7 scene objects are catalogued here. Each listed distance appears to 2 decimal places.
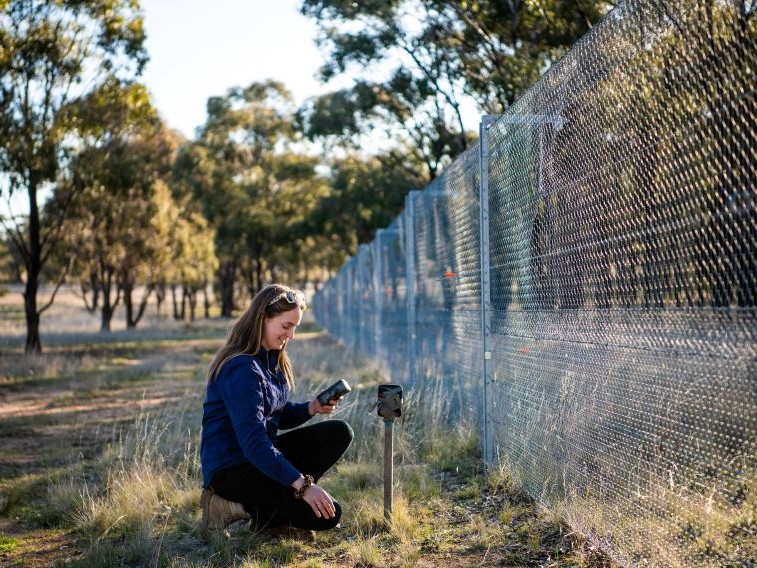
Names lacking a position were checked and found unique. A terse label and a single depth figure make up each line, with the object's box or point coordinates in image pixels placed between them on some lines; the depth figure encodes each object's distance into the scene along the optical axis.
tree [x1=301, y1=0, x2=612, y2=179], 13.10
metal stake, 5.16
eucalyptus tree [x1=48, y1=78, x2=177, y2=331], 18.86
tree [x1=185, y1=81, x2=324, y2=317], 48.00
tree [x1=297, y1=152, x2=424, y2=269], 29.69
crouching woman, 4.64
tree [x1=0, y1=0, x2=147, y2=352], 17.38
